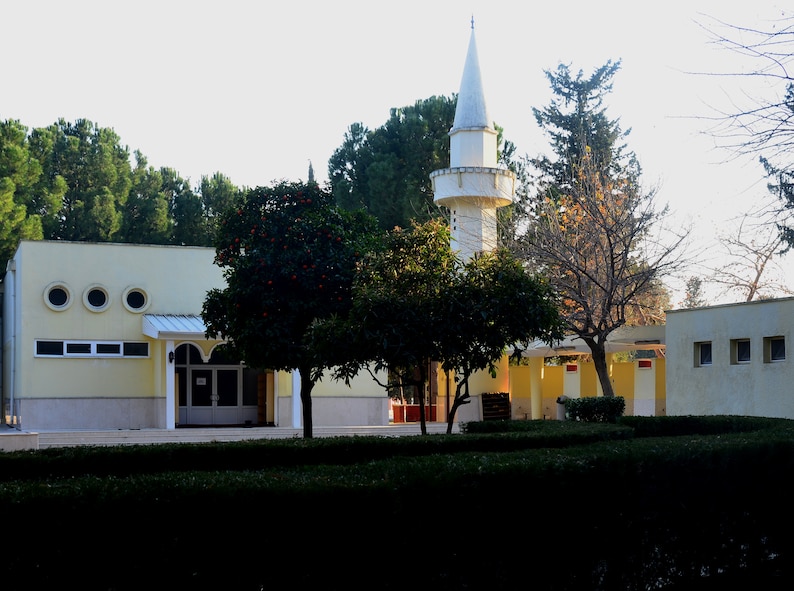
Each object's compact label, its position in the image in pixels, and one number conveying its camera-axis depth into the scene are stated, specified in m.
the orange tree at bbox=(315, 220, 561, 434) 13.69
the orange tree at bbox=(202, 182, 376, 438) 17.25
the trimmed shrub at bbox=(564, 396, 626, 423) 20.31
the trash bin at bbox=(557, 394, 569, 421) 29.09
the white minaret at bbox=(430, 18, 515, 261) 31.83
